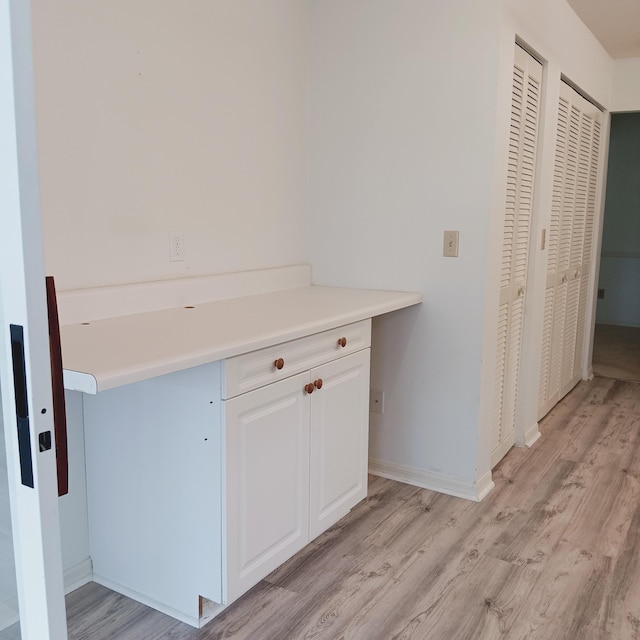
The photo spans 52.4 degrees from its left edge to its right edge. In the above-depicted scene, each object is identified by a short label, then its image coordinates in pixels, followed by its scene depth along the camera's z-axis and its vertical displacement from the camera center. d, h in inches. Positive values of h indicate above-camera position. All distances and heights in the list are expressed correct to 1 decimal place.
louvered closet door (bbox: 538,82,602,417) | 141.6 -6.1
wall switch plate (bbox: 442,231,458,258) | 105.7 -4.1
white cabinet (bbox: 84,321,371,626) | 71.4 -30.1
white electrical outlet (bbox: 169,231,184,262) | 90.3 -4.3
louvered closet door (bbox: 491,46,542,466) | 112.3 -3.8
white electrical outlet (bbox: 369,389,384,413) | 117.3 -32.9
